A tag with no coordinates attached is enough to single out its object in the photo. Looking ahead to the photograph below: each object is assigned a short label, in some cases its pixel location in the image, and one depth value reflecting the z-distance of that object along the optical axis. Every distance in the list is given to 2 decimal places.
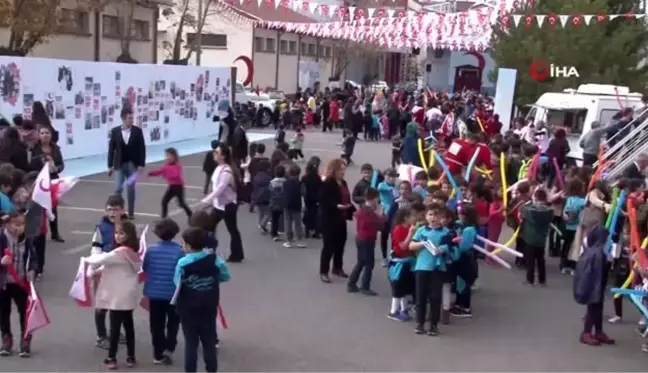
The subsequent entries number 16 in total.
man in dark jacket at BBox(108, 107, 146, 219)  15.24
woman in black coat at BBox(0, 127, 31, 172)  12.75
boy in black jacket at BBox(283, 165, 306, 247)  14.02
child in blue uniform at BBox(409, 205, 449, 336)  9.45
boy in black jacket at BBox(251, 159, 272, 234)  14.98
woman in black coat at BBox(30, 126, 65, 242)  12.96
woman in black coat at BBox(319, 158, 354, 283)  11.76
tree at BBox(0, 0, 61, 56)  28.45
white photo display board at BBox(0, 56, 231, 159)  19.77
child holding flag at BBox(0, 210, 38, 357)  8.06
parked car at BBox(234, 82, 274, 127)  40.59
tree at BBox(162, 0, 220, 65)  41.56
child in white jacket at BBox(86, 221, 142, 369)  7.86
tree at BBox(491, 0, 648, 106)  29.47
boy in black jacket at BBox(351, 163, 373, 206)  11.93
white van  21.73
